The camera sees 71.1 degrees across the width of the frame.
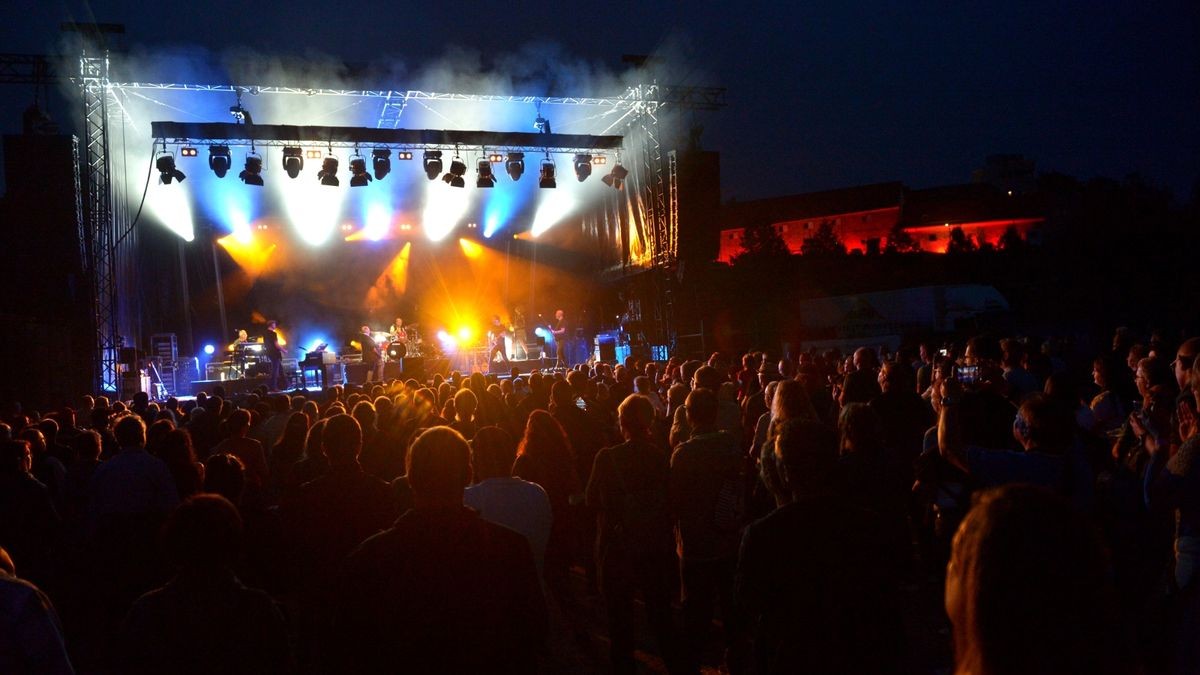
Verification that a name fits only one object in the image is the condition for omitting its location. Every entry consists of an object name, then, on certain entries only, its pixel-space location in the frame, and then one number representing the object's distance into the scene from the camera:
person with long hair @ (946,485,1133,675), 1.15
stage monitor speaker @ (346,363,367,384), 19.44
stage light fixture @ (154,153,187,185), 15.23
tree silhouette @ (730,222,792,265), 37.28
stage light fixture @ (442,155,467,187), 16.77
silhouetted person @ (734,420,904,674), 2.28
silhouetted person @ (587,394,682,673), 4.14
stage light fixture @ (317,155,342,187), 16.09
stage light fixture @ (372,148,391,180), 16.36
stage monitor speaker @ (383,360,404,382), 19.88
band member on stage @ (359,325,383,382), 19.41
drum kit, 19.88
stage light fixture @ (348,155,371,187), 16.31
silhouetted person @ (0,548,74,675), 1.90
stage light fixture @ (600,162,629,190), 17.84
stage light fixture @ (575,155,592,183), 17.77
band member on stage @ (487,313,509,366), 20.41
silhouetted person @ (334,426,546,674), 2.09
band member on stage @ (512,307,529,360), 22.19
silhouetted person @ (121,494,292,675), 2.02
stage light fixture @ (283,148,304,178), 15.80
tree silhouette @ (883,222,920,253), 44.88
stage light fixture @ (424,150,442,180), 16.72
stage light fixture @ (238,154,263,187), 15.48
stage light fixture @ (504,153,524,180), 17.19
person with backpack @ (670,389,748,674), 4.14
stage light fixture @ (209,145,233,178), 15.54
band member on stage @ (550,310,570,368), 20.59
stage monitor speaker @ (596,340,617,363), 19.70
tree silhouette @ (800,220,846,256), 41.06
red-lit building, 50.09
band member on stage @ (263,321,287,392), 17.50
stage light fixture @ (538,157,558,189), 17.53
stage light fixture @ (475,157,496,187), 17.11
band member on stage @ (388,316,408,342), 20.66
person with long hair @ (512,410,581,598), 5.00
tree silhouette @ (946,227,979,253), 42.78
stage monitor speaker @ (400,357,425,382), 16.64
